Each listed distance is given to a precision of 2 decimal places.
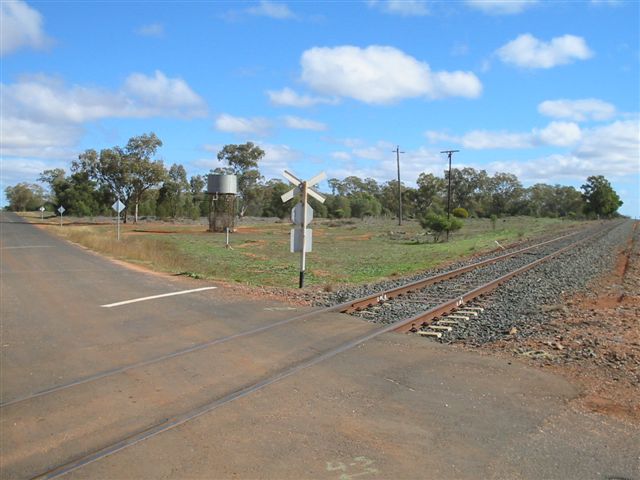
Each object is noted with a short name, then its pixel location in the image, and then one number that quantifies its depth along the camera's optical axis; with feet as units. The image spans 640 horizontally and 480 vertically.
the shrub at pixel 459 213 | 288.88
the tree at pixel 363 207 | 381.19
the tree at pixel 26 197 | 563.89
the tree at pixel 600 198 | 440.82
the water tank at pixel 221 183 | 177.47
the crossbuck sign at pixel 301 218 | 50.21
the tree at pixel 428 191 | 359.66
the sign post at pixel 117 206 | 116.39
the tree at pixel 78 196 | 319.27
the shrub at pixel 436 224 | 153.38
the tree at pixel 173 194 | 283.24
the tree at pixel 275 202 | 348.79
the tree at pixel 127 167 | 248.32
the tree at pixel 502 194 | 451.53
